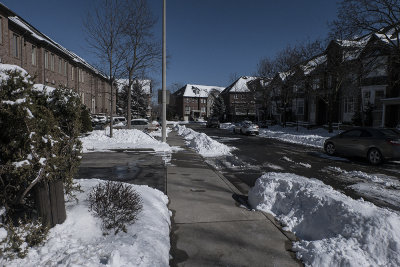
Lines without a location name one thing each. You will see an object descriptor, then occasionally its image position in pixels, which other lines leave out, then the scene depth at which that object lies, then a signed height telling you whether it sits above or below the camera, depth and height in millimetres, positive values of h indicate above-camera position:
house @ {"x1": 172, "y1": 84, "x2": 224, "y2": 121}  91250 +5731
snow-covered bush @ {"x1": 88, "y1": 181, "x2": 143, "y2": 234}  3512 -1316
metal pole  13633 +1687
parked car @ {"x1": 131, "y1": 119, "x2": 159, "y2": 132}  24950 -729
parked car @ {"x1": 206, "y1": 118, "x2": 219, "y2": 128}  43375 -798
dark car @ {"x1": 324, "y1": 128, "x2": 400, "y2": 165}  9930 -1036
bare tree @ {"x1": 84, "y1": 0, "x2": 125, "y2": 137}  16312 +4450
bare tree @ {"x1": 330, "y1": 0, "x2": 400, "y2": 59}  17000 +6843
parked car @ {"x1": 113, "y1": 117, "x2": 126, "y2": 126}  28234 -201
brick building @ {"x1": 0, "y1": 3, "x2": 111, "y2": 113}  20219 +6532
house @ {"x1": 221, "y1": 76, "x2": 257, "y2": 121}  51625 +3741
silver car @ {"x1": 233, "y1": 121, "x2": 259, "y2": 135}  26662 -1032
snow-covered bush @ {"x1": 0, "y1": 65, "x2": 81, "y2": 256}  3008 -421
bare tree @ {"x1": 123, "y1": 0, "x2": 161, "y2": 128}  17562 +5229
